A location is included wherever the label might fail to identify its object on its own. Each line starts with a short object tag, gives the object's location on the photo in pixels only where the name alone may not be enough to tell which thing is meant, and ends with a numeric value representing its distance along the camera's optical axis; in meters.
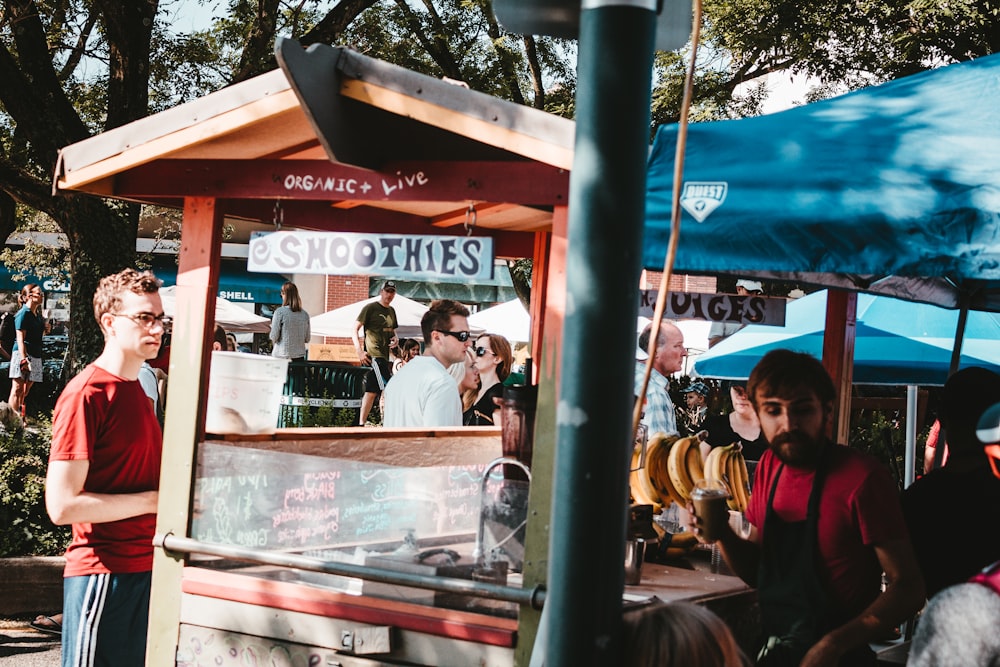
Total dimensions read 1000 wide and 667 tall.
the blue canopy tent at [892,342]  9.16
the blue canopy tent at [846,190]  3.17
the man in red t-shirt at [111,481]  3.75
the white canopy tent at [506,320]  16.93
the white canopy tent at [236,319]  20.66
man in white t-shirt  6.08
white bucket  4.27
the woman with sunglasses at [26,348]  14.47
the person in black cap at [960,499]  3.41
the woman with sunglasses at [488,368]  9.63
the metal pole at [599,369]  1.62
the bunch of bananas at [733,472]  4.70
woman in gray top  12.72
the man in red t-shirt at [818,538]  2.98
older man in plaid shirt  6.15
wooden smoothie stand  3.54
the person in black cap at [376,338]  12.61
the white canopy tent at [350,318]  17.64
